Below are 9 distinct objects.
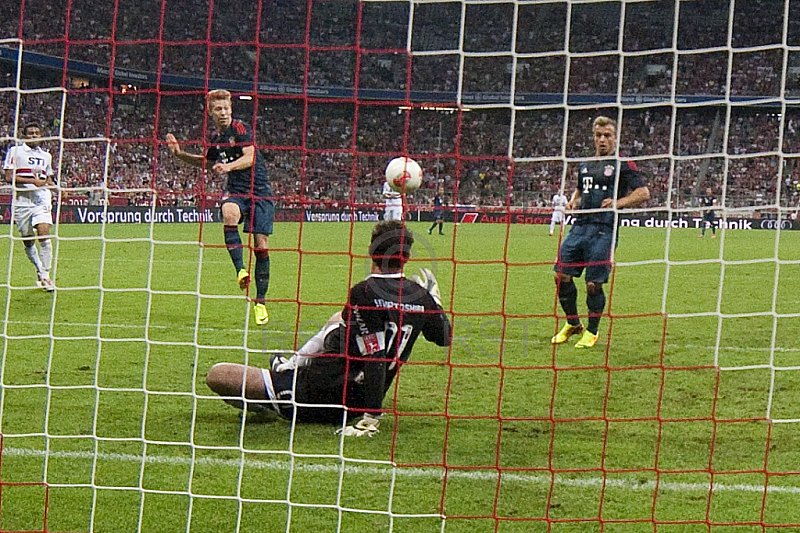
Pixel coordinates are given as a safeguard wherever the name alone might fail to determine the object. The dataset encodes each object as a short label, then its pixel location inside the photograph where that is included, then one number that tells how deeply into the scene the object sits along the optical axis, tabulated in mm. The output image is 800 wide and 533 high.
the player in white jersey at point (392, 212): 40237
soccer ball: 13745
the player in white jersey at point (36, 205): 19937
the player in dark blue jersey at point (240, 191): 16156
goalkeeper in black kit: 9773
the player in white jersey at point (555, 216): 45716
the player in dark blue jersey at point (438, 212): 46825
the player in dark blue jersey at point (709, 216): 44562
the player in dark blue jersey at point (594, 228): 14852
